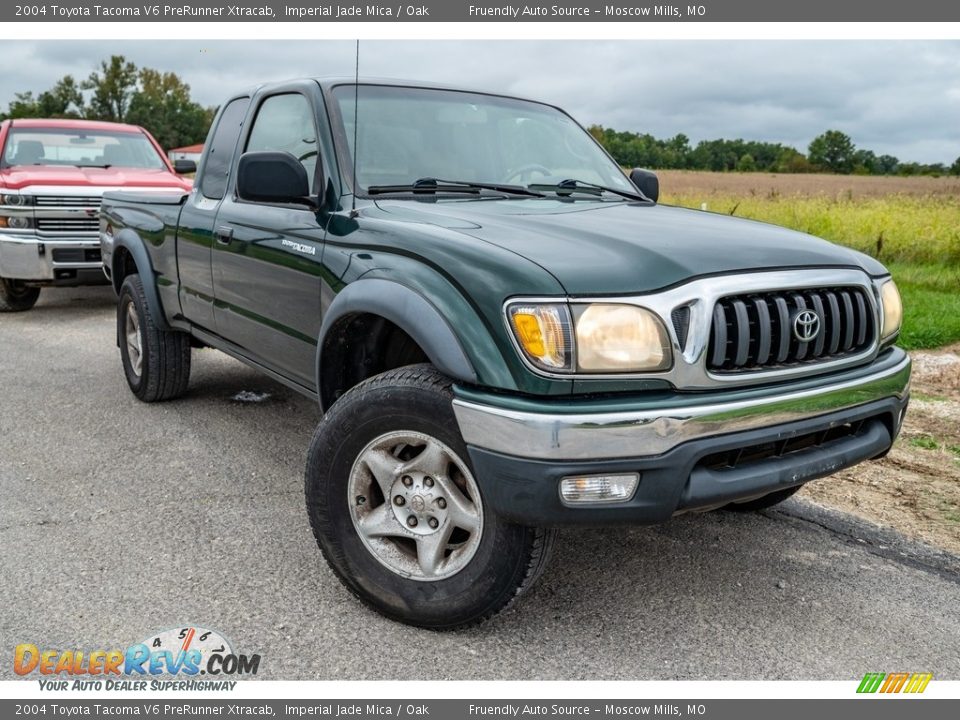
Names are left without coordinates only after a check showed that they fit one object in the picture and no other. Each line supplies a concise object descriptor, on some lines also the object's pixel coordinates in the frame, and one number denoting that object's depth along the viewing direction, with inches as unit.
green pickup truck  98.1
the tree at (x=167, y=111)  3398.1
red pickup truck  332.8
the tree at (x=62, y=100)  3105.3
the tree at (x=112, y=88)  3238.2
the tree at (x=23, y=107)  3097.9
